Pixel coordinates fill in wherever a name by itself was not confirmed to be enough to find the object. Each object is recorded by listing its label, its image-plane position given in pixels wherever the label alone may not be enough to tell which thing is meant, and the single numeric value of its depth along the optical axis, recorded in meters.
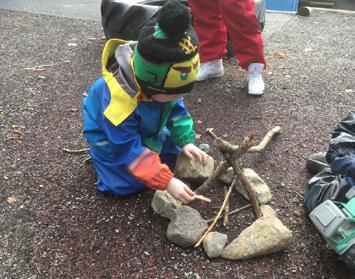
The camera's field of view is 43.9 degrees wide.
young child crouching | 1.58
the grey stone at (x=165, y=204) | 1.83
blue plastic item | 5.54
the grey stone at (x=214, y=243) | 1.67
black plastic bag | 1.76
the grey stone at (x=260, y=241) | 1.65
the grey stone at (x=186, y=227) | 1.70
